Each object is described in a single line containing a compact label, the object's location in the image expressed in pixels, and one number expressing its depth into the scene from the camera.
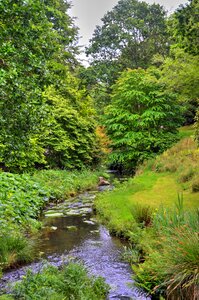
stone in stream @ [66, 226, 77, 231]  9.41
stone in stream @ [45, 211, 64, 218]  10.80
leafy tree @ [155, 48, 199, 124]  14.44
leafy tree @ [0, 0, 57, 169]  4.86
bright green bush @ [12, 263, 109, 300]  4.38
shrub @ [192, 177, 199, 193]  11.30
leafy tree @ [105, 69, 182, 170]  18.72
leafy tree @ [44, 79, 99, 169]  19.39
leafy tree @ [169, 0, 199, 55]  9.54
